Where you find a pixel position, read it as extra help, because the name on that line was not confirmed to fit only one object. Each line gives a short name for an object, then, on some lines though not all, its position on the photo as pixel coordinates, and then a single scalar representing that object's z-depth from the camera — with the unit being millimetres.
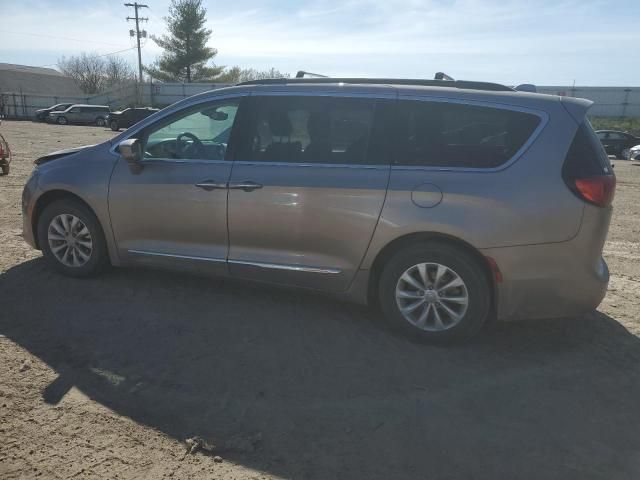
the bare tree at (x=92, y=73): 83250
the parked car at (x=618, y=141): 26984
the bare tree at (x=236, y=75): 62772
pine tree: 59938
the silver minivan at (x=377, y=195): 3539
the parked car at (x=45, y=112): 44531
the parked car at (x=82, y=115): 42531
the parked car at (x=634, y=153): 24484
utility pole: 57450
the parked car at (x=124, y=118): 36250
